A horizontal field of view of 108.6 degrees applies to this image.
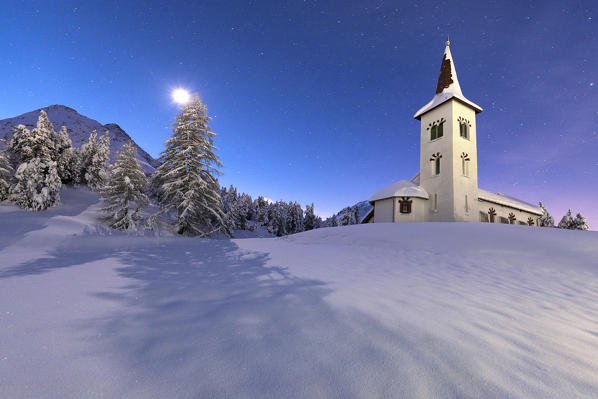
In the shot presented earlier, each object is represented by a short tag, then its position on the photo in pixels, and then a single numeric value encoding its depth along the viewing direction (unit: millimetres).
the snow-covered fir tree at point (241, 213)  43131
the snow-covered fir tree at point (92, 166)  25719
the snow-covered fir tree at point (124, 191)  14731
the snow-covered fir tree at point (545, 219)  30803
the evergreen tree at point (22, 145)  18188
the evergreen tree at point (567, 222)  36312
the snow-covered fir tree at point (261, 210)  56125
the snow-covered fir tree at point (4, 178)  16234
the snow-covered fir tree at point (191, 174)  15336
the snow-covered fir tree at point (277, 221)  52994
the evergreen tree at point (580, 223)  35938
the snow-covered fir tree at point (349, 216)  49375
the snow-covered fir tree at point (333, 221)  64719
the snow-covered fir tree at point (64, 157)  22141
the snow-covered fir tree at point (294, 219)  59281
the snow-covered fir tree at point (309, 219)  63066
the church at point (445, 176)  20423
